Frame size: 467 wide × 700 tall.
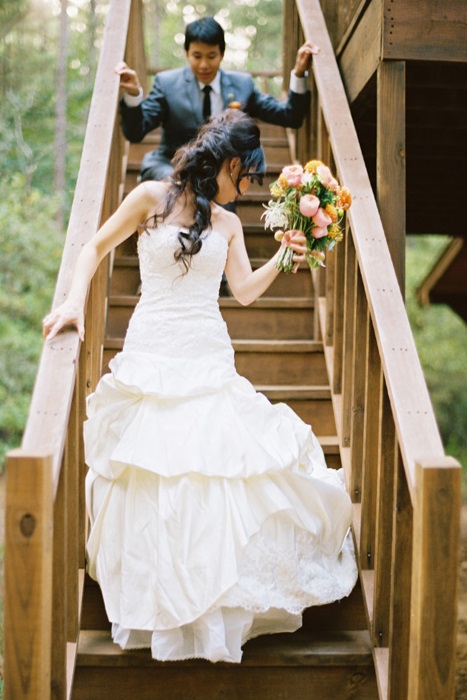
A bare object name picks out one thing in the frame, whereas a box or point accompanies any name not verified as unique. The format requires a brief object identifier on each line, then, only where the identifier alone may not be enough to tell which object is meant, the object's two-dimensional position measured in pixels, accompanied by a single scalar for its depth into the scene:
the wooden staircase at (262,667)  2.54
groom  4.34
